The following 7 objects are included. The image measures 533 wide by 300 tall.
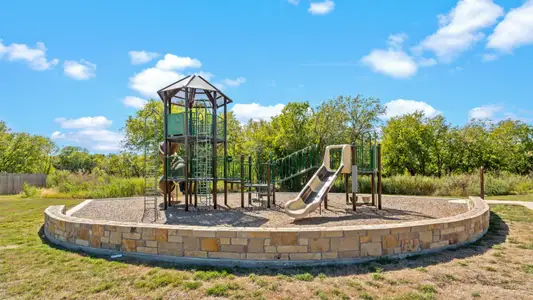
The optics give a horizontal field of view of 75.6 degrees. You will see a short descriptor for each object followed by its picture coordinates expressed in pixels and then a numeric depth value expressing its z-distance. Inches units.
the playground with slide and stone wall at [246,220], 221.6
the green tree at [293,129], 971.9
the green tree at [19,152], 1556.3
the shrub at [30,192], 814.1
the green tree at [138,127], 1349.7
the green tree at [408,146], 1326.3
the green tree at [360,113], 1211.2
